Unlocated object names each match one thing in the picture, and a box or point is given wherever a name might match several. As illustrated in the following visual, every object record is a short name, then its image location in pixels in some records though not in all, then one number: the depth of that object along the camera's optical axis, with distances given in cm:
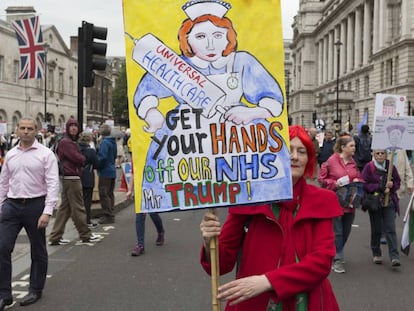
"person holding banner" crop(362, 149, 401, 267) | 718
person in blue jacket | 984
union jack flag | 1794
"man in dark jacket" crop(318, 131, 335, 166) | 1594
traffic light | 959
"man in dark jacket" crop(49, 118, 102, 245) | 808
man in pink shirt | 519
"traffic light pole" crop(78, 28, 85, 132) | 959
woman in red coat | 229
